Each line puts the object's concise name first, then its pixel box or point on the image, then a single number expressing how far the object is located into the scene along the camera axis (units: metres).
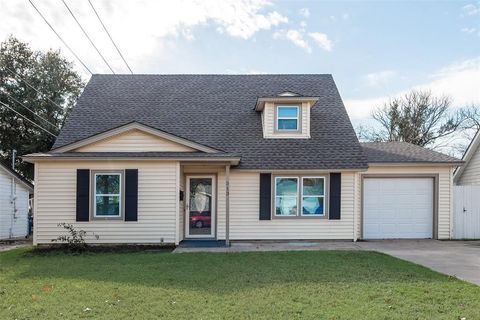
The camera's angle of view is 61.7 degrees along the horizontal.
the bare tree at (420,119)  31.19
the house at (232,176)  12.09
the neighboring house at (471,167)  16.05
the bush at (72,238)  11.45
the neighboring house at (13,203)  16.89
